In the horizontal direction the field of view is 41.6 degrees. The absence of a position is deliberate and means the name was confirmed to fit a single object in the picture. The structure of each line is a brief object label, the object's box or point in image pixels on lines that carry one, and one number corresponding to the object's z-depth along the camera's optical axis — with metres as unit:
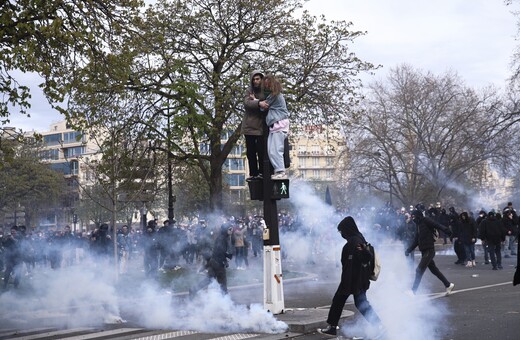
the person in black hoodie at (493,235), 22.03
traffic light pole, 10.92
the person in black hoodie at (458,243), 23.98
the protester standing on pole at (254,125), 11.24
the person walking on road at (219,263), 13.07
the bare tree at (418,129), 50.78
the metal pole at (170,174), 19.98
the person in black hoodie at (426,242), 14.30
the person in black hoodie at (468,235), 23.14
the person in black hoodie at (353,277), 9.53
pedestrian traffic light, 11.01
